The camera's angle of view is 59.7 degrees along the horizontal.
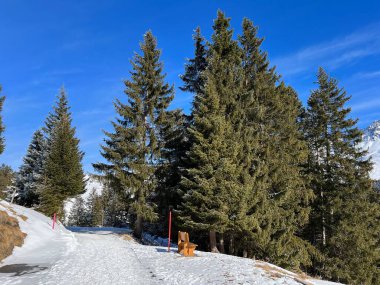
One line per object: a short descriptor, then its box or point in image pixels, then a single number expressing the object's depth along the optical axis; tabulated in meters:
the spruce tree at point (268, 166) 19.92
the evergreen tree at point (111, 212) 62.52
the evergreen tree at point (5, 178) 48.28
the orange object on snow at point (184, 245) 14.74
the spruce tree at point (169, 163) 25.16
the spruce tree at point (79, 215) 74.12
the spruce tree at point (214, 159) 18.38
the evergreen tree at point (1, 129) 35.33
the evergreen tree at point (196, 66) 27.39
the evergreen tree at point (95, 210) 75.06
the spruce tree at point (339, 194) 26.12
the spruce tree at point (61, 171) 33.72
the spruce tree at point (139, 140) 24.66
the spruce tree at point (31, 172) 39.66
